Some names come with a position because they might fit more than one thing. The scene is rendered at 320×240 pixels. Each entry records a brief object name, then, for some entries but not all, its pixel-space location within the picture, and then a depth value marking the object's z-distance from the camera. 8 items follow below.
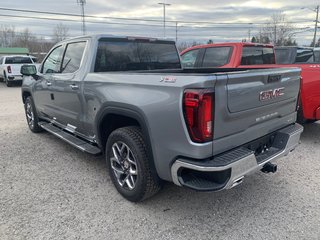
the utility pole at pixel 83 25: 41.31
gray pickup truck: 2.48
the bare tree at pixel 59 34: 62.59
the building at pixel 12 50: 44.19
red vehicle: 5.09
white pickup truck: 16.83
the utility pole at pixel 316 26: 44.58
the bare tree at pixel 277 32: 52.88
